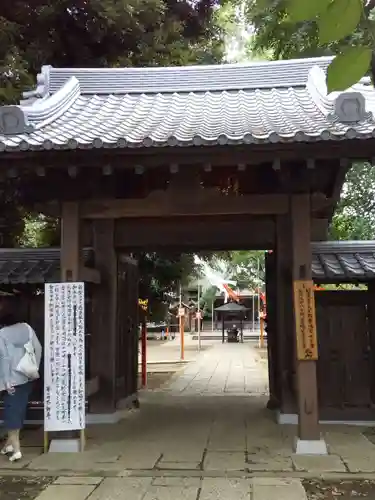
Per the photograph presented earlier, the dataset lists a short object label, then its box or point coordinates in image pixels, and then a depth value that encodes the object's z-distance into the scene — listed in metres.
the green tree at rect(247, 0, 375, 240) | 13.61
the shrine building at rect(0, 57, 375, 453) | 5.83
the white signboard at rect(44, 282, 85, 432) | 6.16
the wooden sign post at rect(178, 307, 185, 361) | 21.83
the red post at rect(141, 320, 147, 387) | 12.64
